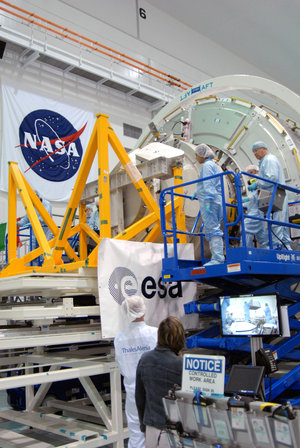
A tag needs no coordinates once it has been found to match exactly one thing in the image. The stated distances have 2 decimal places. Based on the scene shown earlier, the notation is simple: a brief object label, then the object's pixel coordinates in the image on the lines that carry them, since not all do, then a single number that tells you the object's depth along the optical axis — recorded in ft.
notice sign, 10.34
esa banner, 18.31
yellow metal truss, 20.07
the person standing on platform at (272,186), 19.26
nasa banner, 45.34
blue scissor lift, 16.33
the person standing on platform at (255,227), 19.56
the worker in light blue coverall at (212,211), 18.51
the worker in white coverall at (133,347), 15.24
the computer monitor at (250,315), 13.43
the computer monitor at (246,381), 10.48
